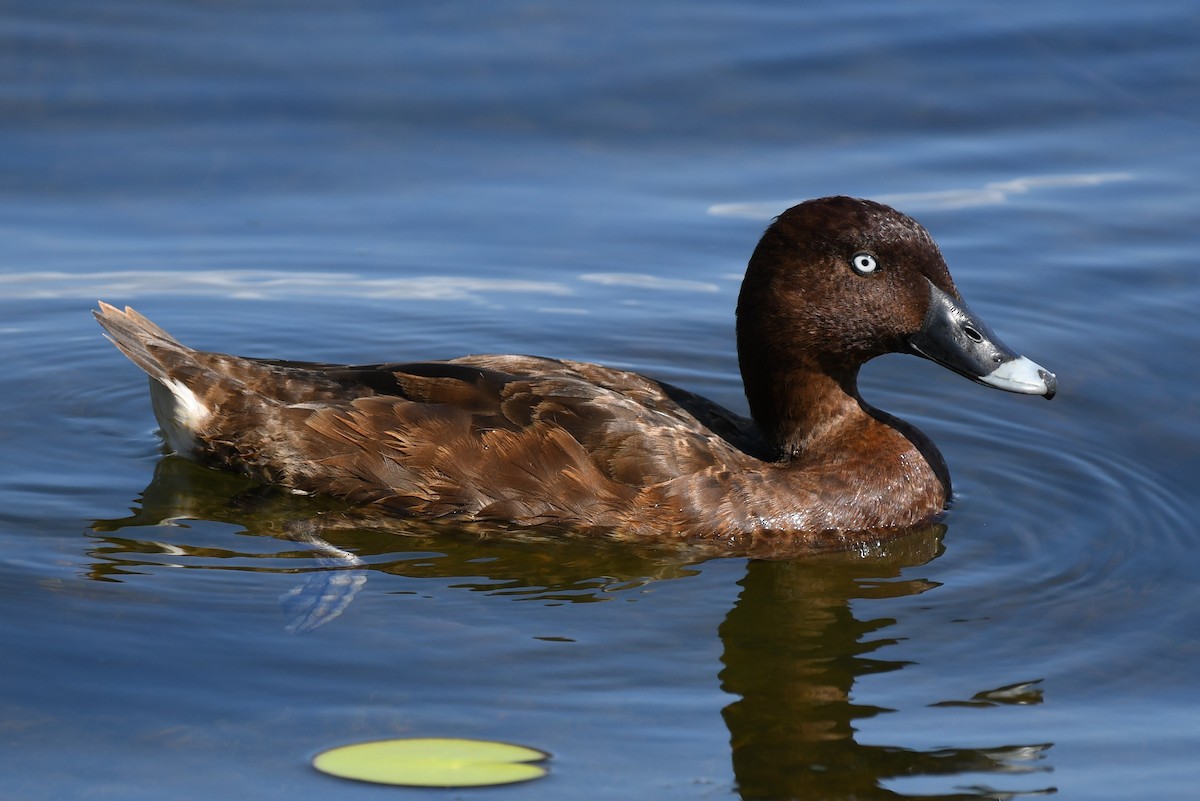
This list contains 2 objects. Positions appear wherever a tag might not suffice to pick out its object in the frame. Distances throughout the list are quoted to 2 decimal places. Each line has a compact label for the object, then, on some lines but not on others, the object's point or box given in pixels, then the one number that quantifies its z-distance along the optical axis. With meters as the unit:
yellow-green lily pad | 9.34
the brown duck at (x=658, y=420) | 12.83
